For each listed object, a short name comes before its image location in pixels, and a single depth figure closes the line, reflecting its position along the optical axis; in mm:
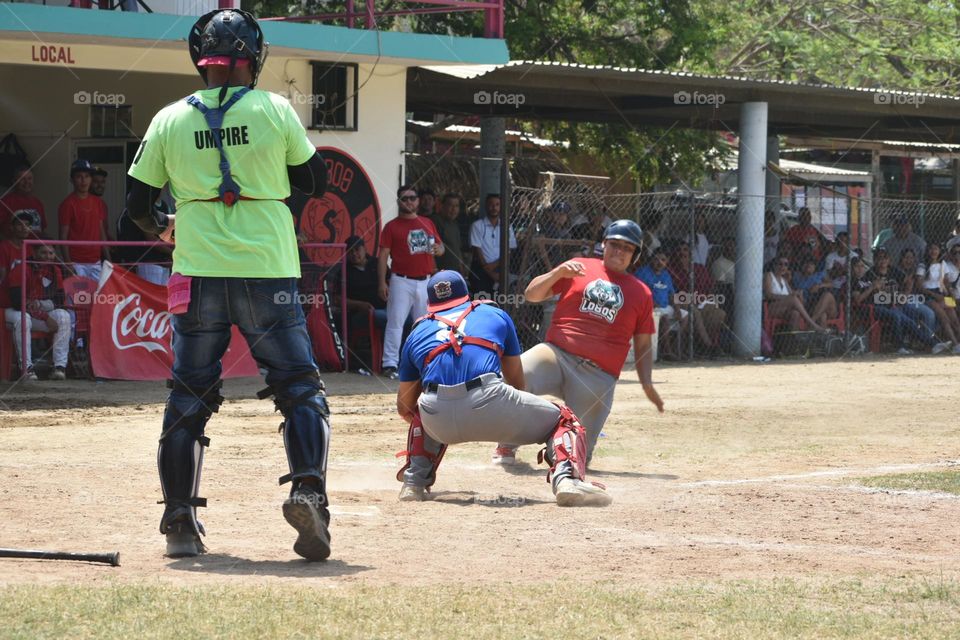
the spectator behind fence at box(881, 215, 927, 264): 22219
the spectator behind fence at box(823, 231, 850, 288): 20672
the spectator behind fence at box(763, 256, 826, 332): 20203
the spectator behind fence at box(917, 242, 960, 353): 21562
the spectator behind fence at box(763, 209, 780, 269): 20312
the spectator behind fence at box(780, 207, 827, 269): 20641
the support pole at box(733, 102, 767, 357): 19953
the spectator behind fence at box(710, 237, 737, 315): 20125
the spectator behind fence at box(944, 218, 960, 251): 22527
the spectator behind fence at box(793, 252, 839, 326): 20484
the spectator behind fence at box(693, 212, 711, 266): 19912
